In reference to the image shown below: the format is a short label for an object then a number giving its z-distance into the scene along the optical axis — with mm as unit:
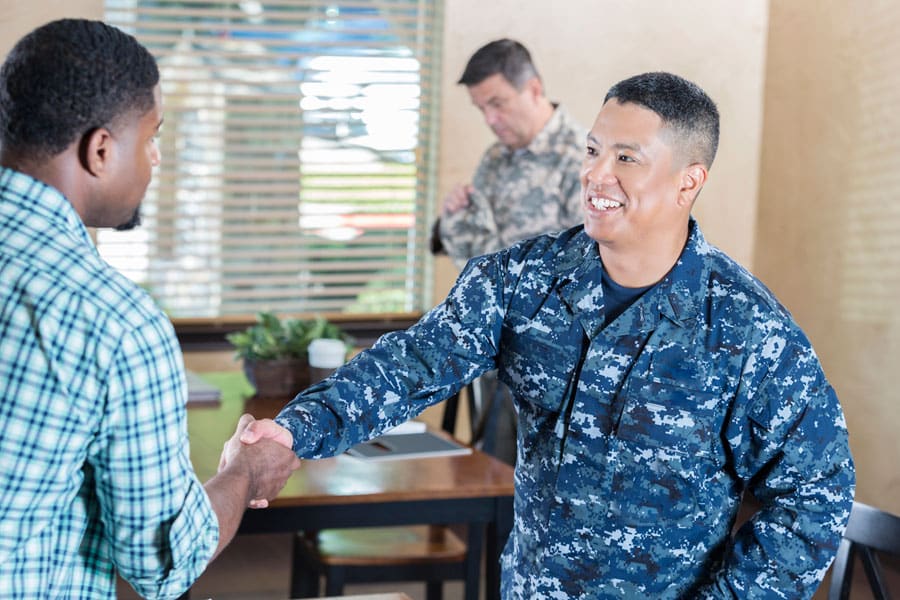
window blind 4535
